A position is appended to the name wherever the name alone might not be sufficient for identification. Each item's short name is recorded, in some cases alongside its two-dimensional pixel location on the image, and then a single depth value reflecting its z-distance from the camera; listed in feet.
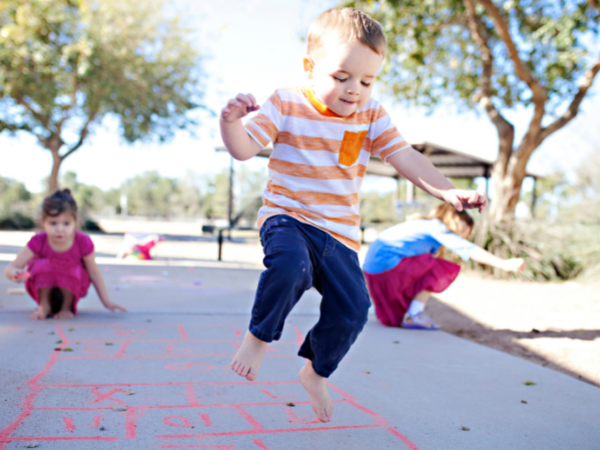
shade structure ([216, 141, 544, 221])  41.91
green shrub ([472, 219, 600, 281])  23.59
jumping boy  6.09
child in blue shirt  13.17
